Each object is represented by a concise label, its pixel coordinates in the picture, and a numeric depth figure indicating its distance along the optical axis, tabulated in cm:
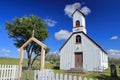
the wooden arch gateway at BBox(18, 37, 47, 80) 534
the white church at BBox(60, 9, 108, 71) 1295
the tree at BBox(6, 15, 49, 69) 1477
